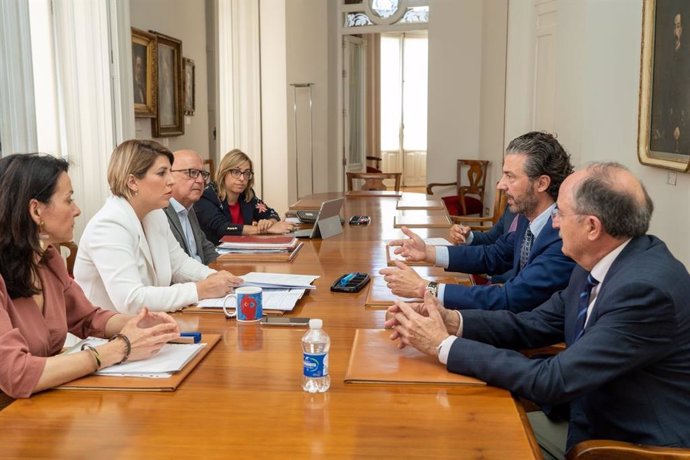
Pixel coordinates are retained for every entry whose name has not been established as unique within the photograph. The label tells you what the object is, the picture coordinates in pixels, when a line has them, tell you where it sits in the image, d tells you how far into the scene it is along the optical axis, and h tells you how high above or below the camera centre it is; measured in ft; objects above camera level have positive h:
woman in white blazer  7.68 -1.27
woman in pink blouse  5.14 -1.40
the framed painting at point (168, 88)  20.83 +1.67
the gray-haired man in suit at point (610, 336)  5.02 -1.55
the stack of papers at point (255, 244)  11.05 -1.71
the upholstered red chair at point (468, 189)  27.17 -2.08
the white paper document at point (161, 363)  5.41 -1.84
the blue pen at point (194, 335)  6.26 -1.82
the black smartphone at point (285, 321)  6.90 -1.86
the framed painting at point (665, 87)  11.10 +0.90
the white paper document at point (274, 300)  7.47 -1.83
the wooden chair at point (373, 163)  39.09 -1.47
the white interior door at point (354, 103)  32.01 +1.80
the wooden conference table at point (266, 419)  4.20 -1.90
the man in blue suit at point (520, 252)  7.70 -1.53
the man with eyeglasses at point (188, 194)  11.21 -0.90
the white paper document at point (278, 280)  8.40 -1.78
